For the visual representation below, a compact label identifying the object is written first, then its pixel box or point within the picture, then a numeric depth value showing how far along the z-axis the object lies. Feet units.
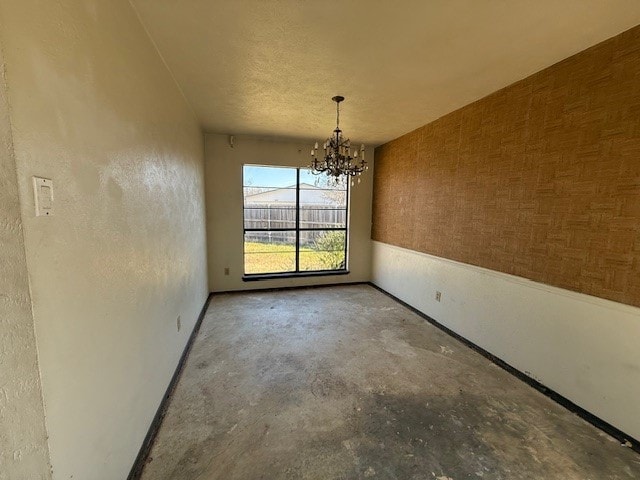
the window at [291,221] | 15.42
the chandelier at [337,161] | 9.35
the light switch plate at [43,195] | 2.70
